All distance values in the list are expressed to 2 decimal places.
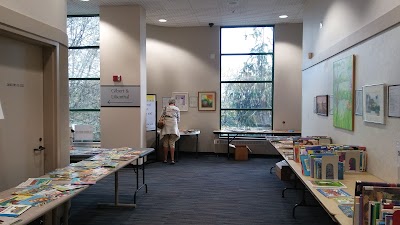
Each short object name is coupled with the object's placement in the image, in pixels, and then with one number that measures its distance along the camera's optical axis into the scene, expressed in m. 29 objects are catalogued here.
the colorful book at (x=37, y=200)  2.36
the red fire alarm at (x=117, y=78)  6.88
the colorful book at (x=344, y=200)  2.42
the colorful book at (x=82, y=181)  2.98
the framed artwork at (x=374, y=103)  3.09
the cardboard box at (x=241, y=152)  8.24
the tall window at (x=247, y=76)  8.68
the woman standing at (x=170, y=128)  7.59
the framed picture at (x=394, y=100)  2.78
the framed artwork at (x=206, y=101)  8.83
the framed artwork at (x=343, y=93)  3.92
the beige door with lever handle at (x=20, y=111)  3.27
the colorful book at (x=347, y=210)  2.20
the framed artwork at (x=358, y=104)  3.69
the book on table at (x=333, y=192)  2.64
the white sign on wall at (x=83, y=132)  6.26
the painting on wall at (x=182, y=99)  8.91
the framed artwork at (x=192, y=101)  8.91
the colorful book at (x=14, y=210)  2.12
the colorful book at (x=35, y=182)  2.86
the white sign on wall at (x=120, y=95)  6.88
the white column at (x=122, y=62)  6.86
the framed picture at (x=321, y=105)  5.01
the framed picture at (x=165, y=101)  8.89
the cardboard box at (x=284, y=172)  5.87
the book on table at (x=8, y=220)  1.97
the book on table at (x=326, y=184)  2.98
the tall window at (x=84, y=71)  8.09
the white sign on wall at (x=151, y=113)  7.73
